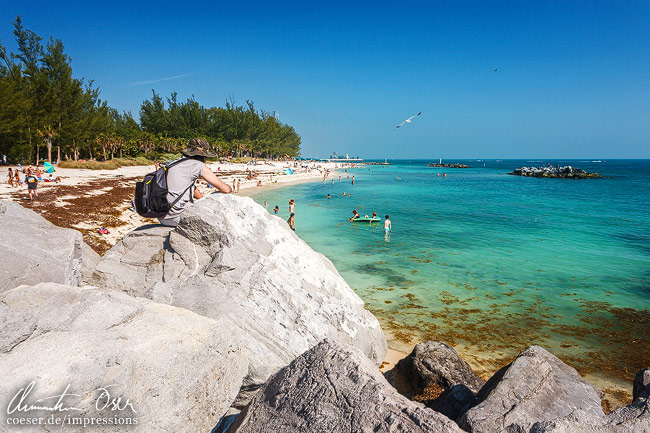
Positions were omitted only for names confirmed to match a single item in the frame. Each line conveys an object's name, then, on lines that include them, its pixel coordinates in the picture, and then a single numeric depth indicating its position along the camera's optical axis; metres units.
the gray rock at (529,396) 3.37
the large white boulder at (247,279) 4.32
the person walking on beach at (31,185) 20.45
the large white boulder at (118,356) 2.53
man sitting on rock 5.14
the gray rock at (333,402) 2.41
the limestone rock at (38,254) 3.99
